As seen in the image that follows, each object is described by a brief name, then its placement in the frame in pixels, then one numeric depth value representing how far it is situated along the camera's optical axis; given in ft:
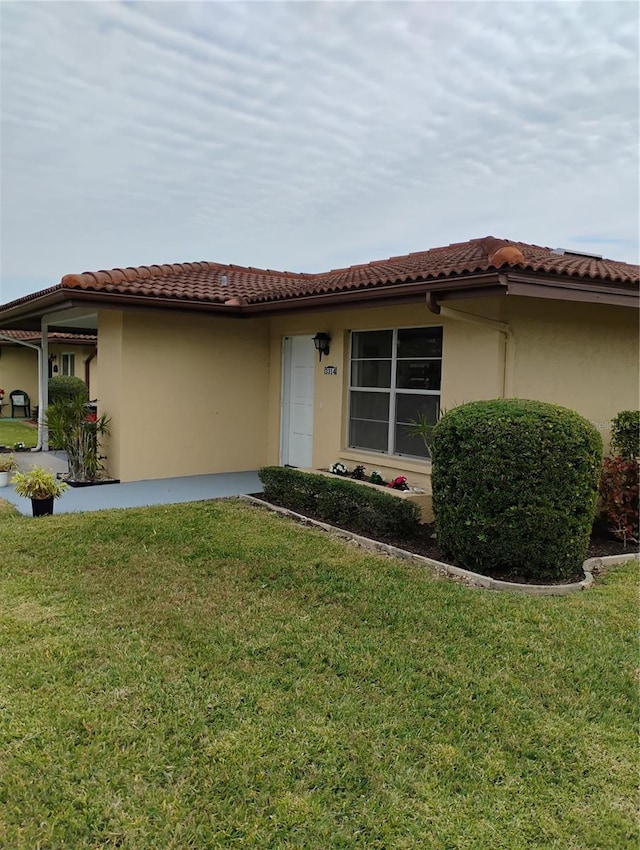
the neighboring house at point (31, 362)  76.33
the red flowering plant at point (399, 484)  28.37
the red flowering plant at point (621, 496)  24.47
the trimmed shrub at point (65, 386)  63.16
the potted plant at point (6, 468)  33.68
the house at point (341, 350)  25.22
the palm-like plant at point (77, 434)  33.81
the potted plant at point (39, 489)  26.21
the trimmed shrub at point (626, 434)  26.20
